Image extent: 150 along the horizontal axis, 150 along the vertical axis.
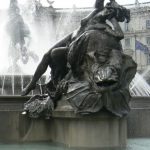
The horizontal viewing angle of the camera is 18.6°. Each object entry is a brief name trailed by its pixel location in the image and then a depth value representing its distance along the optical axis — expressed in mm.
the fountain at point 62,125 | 6733
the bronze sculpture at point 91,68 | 6648
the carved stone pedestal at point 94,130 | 6715
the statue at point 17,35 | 21797
